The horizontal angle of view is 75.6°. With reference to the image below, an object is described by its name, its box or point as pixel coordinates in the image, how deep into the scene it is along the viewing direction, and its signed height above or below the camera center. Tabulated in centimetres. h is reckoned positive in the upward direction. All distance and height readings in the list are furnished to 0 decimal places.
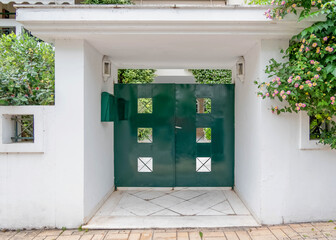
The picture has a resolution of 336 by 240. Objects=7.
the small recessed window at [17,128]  357 -21
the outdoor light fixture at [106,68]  457 +103
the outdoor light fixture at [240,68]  450 +99
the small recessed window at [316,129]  369 -24
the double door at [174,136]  541 -51
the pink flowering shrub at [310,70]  295 +64
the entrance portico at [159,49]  323 +35
